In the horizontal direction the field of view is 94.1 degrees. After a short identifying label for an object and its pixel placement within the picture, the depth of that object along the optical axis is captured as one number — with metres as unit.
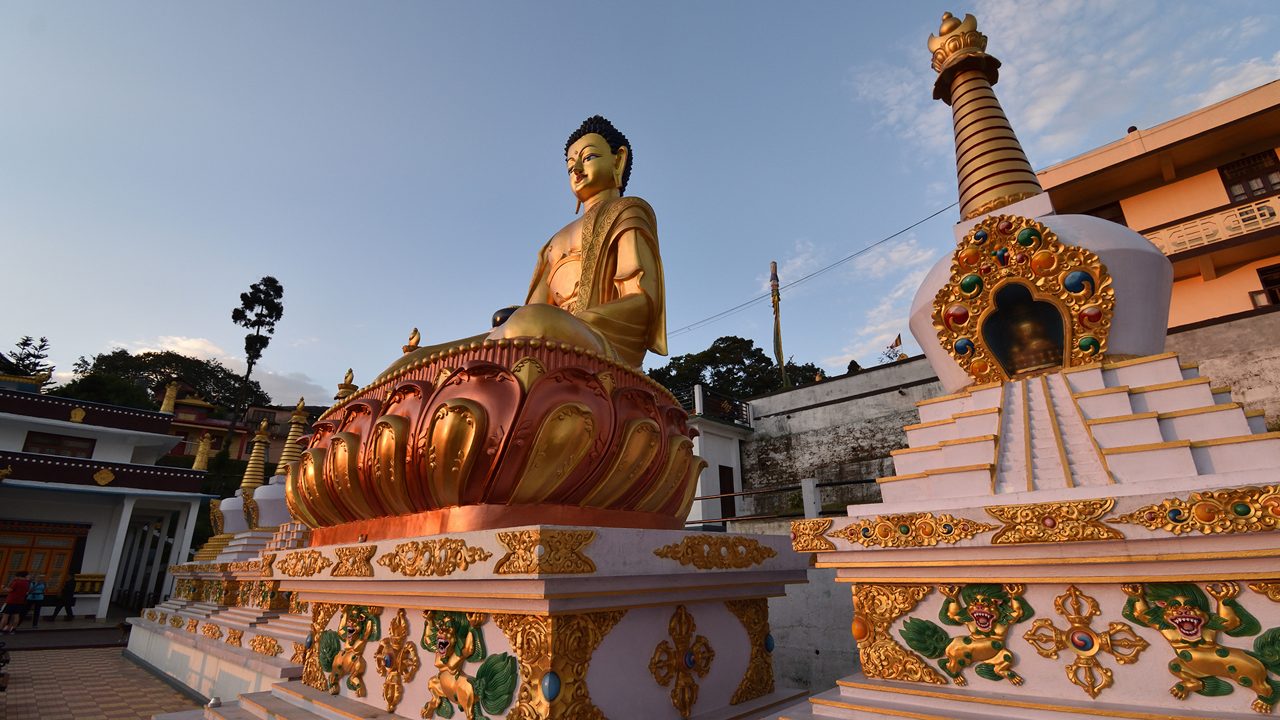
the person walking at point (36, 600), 16.11
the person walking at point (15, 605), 12.82
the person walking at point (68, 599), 18.12
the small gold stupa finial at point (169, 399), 22.48
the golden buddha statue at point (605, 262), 4.73
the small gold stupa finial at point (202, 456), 21.34
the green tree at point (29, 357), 35.94
